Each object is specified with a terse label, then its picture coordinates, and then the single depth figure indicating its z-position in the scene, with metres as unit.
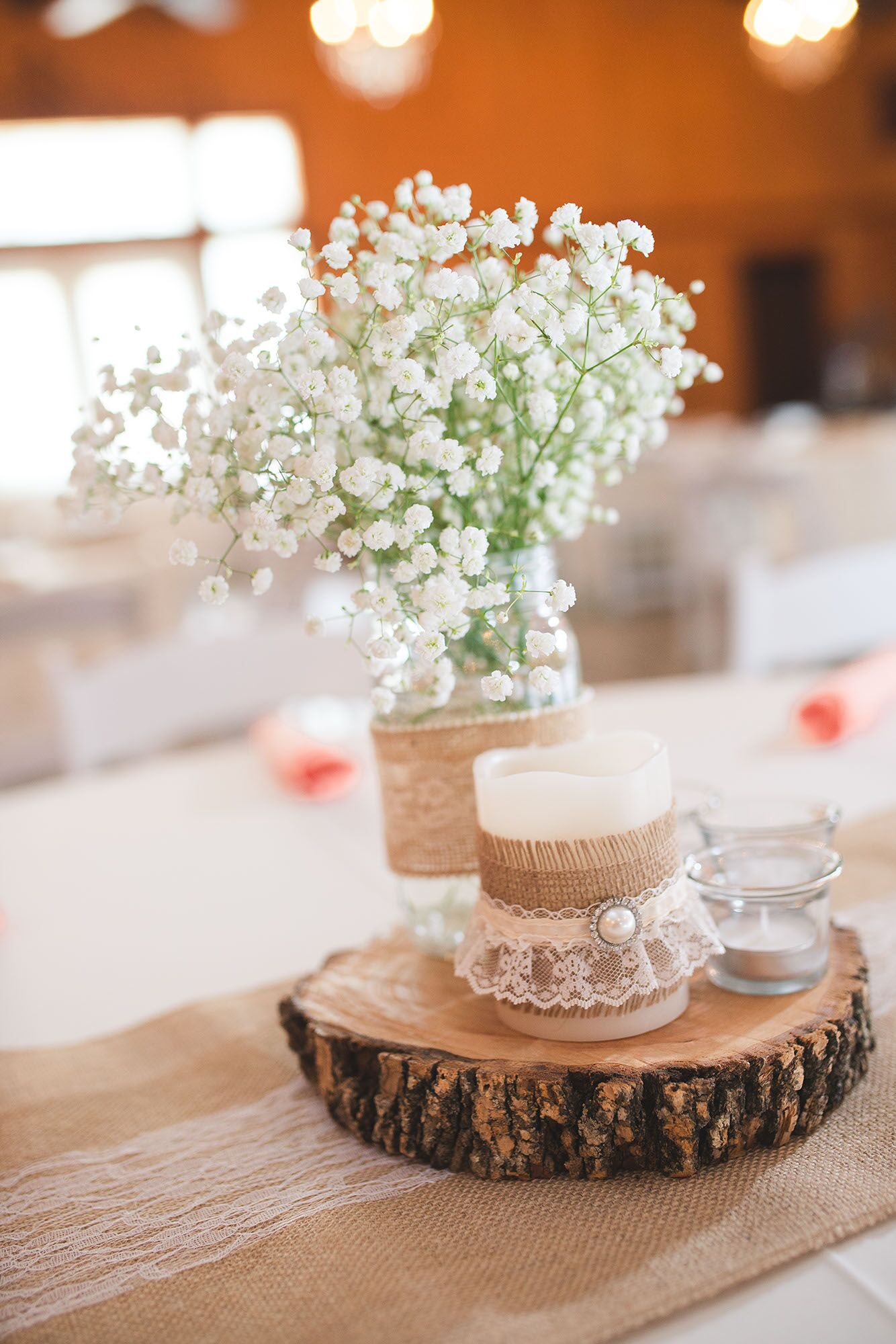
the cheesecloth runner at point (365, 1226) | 0.61
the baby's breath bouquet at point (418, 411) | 0.73
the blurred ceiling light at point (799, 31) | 5.75
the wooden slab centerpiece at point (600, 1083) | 0.69
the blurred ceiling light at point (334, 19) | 5.66
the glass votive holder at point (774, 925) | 0.77
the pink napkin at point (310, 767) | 1.41
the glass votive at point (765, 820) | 0.89
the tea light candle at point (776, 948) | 0.77
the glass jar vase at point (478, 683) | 0.85
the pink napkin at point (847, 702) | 1.38
